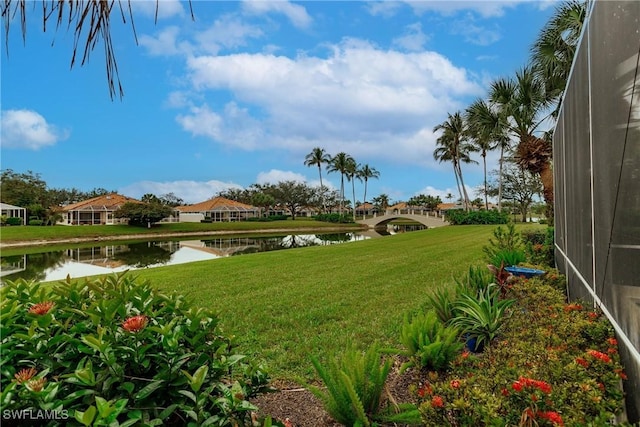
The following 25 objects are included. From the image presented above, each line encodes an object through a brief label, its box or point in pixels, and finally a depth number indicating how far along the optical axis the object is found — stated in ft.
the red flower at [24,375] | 4.26
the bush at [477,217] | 104.83
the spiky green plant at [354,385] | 6.96
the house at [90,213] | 165.89
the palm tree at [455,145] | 133.08
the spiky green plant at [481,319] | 11.01
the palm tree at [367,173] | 229.66
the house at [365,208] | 264.19
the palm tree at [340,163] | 208.23
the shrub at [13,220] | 119.40
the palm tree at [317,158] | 209.87
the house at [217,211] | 203.21
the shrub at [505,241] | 24.23
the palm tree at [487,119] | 54.95
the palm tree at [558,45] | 39.60
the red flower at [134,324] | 4.80
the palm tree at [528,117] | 44.19
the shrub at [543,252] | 24.99
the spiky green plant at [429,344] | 8.79
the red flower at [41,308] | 5.05
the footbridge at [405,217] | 122.83
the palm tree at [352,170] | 209.05
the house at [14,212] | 126.68
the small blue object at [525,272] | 16.03
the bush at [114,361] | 4.35
